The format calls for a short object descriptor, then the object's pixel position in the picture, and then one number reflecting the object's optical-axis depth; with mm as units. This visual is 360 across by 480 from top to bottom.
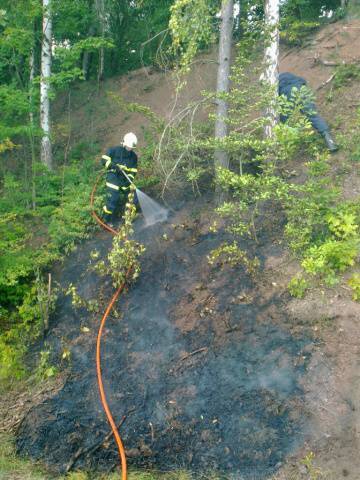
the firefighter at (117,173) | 8820
